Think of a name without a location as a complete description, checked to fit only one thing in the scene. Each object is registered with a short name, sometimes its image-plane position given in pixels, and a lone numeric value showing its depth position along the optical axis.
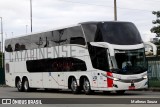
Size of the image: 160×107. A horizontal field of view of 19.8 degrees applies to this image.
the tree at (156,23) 46.12
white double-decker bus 23.19
